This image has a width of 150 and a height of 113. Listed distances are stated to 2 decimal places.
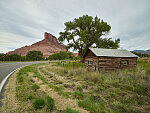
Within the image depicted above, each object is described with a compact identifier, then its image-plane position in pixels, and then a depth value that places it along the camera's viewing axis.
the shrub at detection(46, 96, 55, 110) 2.55
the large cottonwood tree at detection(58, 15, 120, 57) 22.75
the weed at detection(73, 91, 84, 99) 3.71
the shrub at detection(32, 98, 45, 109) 2.56
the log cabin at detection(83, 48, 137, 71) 10.45
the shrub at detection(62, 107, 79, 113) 2.33
